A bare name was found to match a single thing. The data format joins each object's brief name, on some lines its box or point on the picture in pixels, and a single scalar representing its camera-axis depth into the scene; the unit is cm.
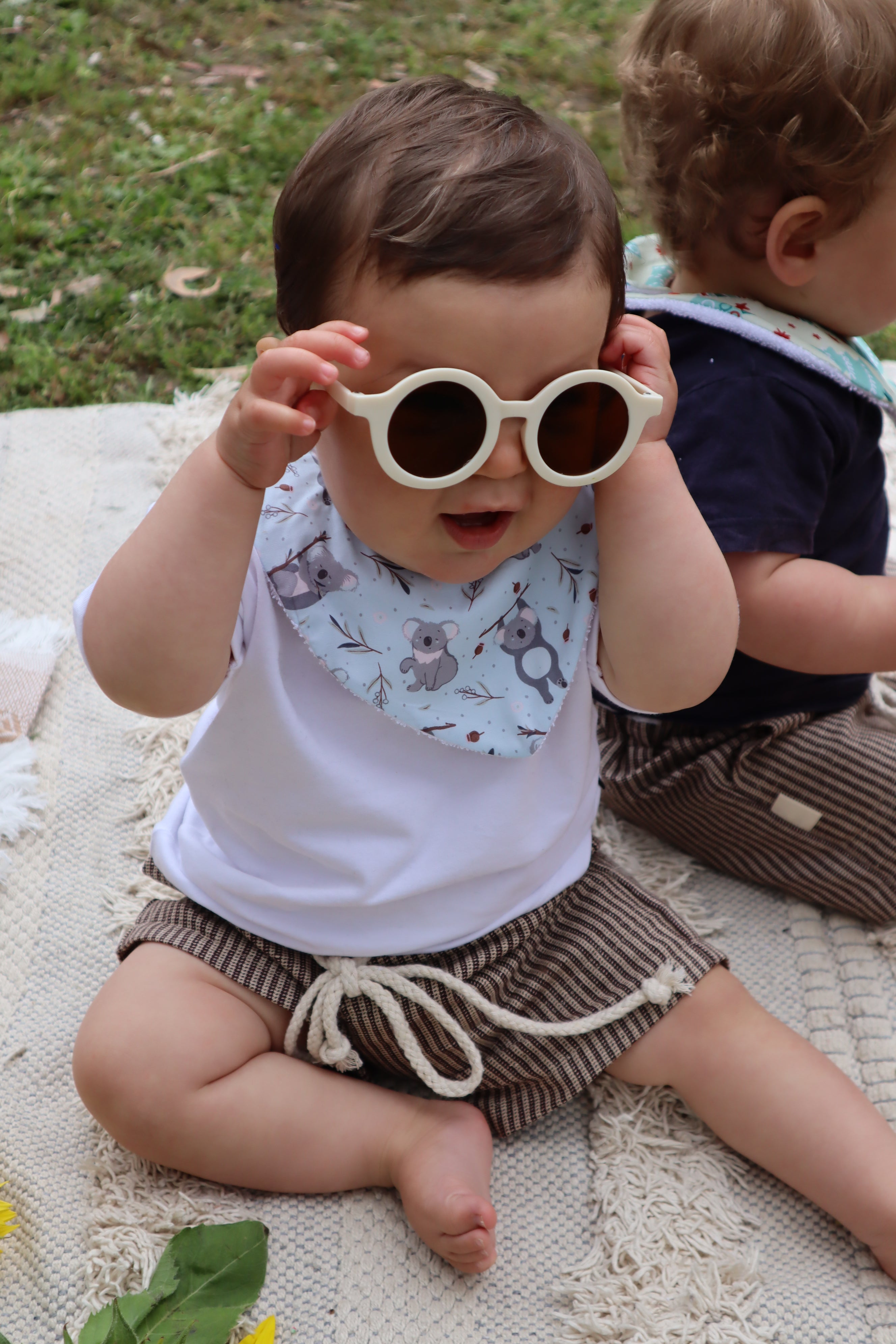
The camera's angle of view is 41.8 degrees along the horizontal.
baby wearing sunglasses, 98
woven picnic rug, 120
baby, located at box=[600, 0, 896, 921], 135
